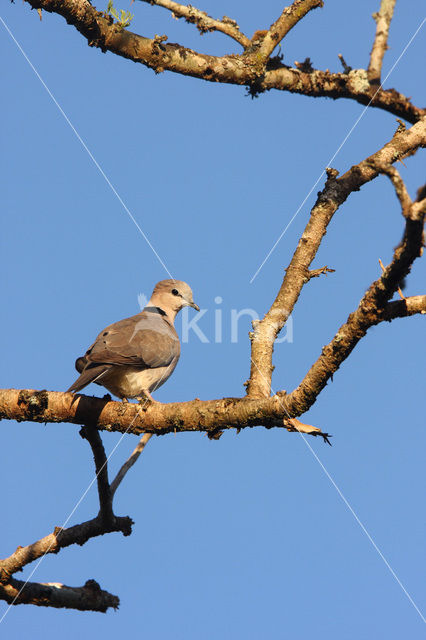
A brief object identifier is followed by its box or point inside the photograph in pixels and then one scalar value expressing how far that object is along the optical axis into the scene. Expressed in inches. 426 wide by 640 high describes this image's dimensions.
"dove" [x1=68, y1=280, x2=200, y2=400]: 475.5
